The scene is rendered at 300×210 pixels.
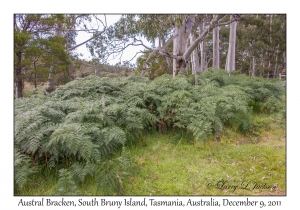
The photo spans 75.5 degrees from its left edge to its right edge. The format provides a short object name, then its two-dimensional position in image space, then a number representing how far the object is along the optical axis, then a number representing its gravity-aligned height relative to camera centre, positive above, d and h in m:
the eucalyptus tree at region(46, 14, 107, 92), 7.41 +3.98
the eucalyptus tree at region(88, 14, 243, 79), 7.65 +3.08
